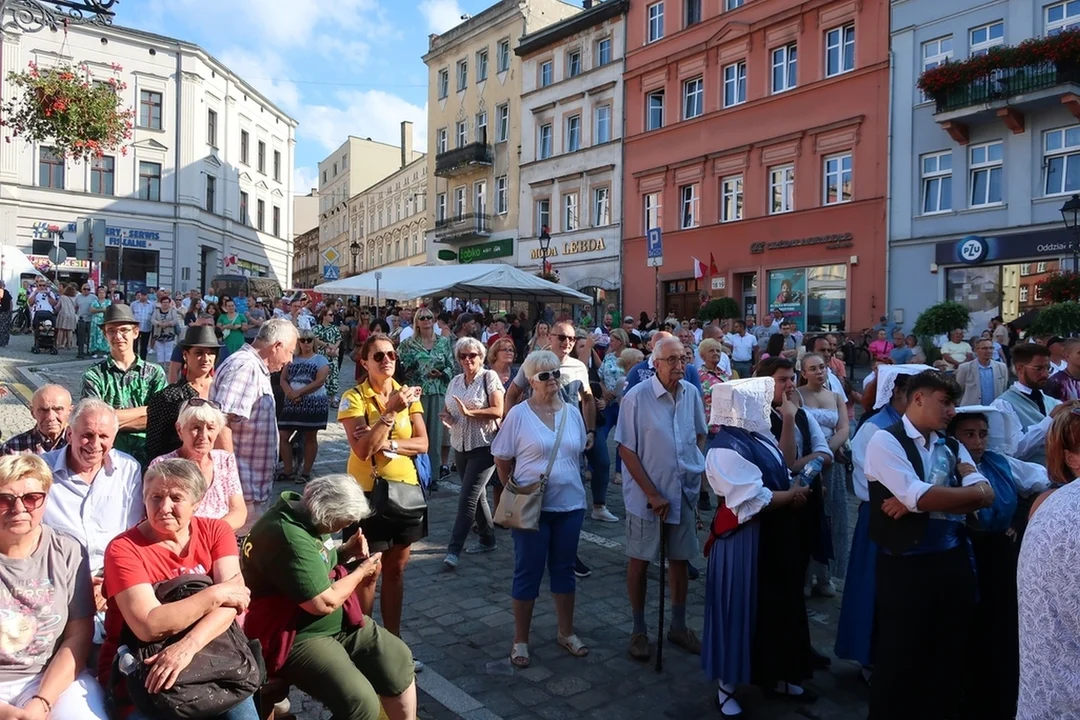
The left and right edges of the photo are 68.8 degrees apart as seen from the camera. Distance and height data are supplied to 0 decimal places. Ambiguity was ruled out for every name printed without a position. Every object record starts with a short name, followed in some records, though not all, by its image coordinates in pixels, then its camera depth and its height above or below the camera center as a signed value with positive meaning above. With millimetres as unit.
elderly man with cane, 4738 -755
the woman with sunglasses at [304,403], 8469 -555
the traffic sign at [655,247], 16281 +2252
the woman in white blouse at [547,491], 4609 -821
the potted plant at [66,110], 8211 +2534
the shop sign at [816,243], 23812 +3610
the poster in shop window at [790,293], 24984 +2064
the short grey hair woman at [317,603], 3217 -1039
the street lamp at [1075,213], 14586 +2809
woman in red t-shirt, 2881 -866
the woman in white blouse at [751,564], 3977 -1063
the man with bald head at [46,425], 4035 -397
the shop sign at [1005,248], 19281 +2912
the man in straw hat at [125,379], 4746 -187
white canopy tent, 18391 +1673
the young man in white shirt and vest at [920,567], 3453 -918
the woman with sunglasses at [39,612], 2873 -994
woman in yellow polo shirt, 4262 -527
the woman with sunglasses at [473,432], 6375 -646
